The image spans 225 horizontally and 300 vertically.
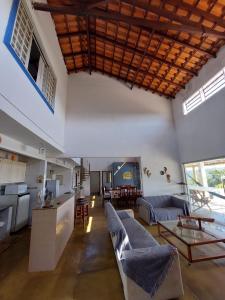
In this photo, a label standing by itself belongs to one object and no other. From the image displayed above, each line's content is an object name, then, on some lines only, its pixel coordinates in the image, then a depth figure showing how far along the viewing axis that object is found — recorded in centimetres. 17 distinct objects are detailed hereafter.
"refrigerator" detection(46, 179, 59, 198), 614
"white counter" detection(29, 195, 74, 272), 250
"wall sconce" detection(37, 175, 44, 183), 499
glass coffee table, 253
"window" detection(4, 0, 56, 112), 251
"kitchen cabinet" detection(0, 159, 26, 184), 402
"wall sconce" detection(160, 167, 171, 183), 576
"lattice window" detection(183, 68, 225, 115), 406
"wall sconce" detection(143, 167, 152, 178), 571
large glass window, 428
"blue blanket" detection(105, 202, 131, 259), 202
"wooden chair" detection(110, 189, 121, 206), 651
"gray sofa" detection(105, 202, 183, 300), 171
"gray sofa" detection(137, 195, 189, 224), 438
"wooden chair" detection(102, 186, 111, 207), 727
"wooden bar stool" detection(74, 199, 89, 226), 478
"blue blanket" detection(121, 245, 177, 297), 172
